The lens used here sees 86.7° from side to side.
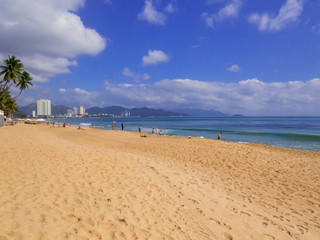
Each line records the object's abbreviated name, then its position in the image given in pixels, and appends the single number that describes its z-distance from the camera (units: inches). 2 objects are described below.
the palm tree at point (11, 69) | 1515.7
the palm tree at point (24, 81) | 1790.6
